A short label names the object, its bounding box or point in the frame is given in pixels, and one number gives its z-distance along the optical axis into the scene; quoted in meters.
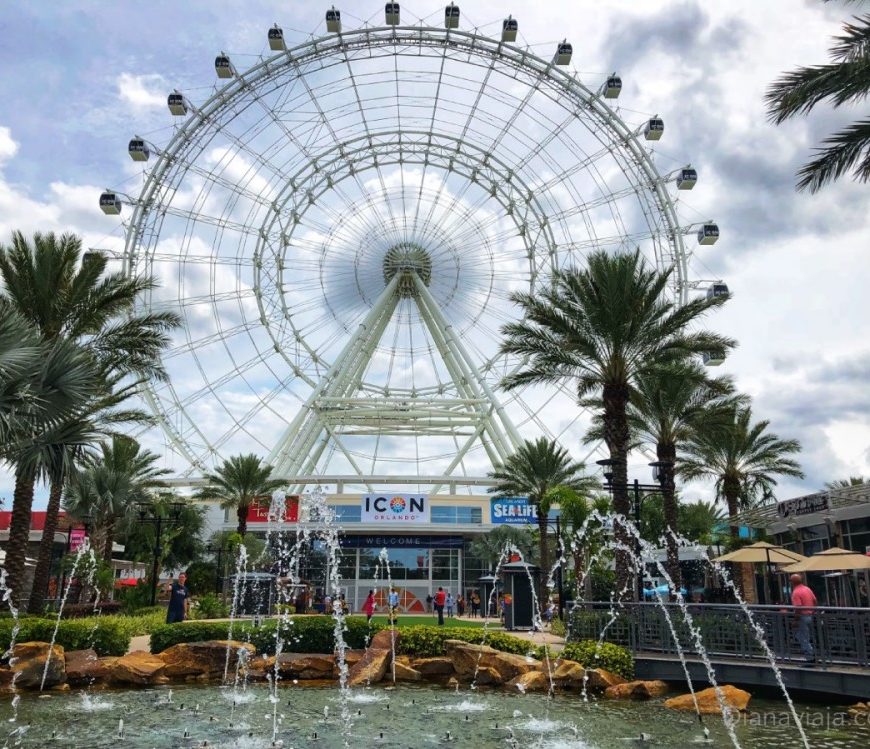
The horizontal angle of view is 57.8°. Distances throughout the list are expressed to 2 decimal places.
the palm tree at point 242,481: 34.53
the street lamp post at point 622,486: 18.81
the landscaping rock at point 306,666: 16.12
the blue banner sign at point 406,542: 45.34
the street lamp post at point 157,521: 27.27
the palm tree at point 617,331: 19.67
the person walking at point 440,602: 27.67
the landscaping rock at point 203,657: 15.86
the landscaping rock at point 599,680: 14.21
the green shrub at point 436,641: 17.02
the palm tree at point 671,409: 23.02
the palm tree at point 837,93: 10.70
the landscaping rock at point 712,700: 12.12
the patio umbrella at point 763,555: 19.36
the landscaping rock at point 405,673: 15.95
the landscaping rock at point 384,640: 16.72
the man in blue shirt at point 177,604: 19.50
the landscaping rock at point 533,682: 14.31
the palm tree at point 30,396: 12.56
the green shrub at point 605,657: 14.71
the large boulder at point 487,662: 15.26
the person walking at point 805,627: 12.52
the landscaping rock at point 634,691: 13.66
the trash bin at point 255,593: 31.53
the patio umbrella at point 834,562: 15.60
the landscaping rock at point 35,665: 14.00
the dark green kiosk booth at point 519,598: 25.02
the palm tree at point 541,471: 33.38
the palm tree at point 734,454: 30.09
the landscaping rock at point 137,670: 14.88
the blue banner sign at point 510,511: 45.13
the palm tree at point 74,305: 18.09
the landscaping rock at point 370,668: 15.46
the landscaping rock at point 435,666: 16.17
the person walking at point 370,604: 28.62
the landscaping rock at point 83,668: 14.63
